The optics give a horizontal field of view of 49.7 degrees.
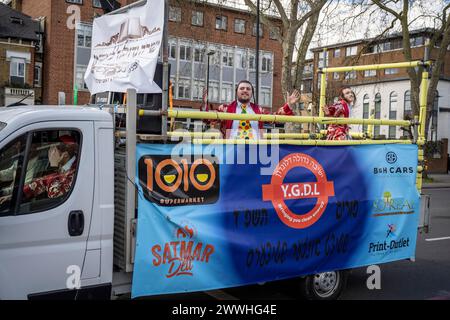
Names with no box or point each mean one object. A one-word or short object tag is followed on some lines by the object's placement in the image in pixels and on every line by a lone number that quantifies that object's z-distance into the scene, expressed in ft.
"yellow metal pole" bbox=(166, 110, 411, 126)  13.25
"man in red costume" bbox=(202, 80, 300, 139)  18.02
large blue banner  12.97
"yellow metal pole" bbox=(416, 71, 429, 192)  18.58
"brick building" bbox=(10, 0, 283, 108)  141.38
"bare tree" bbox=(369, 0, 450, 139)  80.43
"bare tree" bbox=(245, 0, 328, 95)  63.67
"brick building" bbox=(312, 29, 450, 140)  181.88
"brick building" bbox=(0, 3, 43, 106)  139.44
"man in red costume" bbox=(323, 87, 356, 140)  21.51
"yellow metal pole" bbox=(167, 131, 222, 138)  13.42
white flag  13.67
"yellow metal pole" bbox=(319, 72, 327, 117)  22.51
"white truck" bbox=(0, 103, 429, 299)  11.27
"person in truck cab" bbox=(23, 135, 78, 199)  11.87
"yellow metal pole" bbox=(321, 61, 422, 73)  19.00
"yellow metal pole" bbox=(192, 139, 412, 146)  13.83
